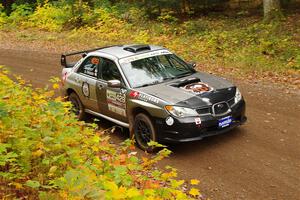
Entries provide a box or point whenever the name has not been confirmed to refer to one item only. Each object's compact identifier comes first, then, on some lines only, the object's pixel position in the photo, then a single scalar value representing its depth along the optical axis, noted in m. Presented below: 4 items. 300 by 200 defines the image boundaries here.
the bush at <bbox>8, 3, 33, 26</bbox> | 27.73
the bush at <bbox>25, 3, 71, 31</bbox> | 25.06
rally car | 7.50
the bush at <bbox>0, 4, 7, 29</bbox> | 27.55
